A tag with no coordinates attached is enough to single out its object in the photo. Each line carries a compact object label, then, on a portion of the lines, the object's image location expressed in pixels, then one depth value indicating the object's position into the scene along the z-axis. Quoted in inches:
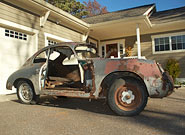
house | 267.6
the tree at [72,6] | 1056.3
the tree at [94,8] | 1317.7
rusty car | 133.8
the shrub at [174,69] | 408.5
